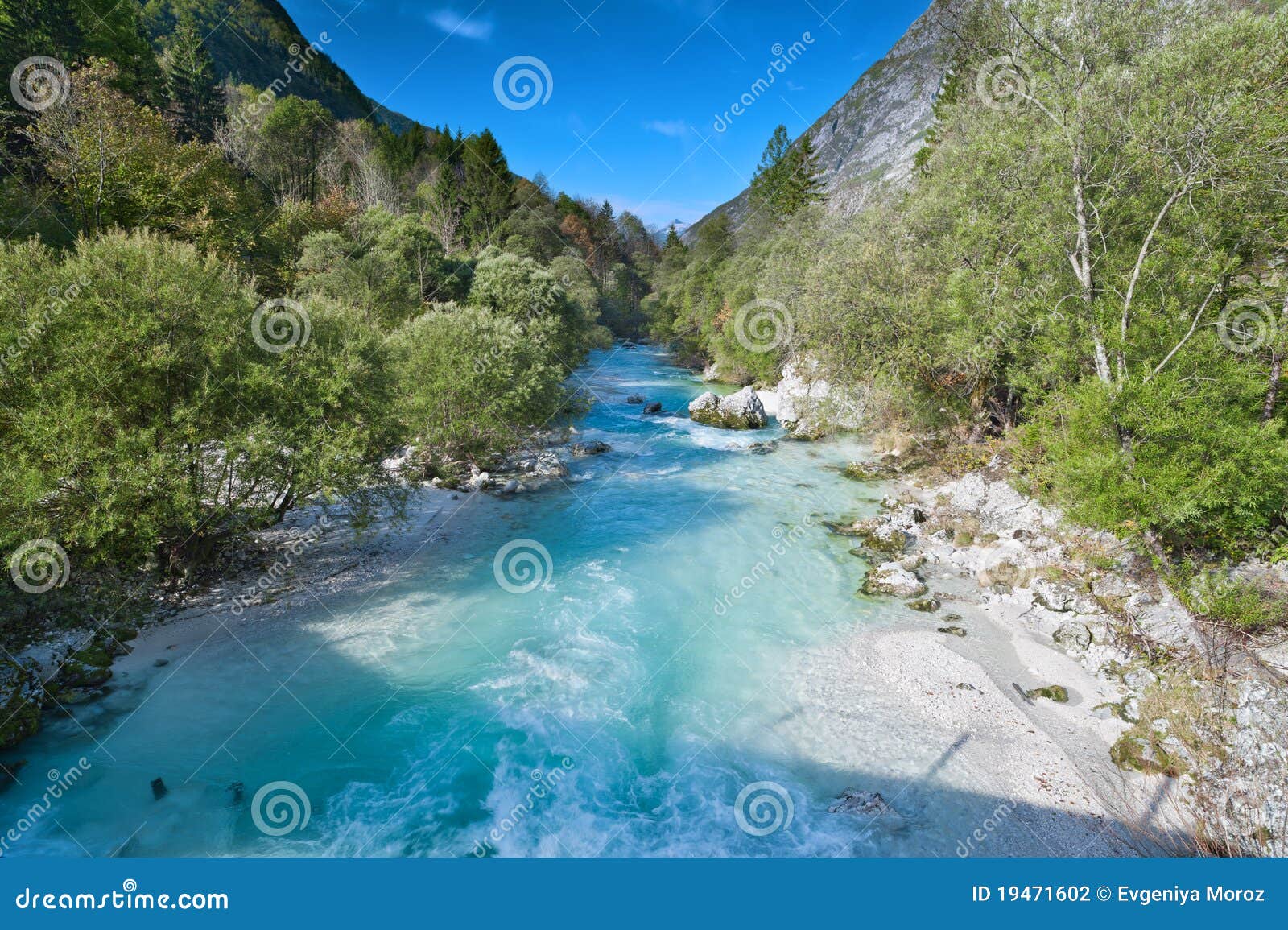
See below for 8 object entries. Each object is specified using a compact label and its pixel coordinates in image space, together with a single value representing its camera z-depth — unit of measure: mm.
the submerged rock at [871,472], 24578
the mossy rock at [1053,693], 10773
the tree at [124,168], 20438
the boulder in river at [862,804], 8758
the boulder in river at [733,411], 34000
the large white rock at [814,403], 25625
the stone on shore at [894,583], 15078
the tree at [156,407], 10570
